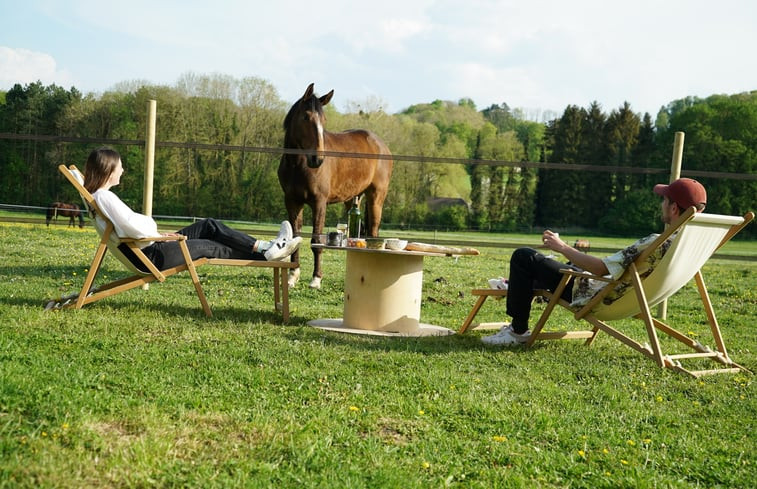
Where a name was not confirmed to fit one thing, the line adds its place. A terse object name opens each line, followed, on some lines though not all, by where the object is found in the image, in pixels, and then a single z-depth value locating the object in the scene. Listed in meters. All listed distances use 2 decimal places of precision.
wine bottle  7.36
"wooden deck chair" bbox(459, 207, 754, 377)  4.77
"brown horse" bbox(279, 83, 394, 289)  8.81
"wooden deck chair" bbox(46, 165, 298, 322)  5.39
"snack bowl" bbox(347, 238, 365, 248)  5.86
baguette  5.81
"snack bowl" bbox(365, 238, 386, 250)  5.80
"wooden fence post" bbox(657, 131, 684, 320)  7.27
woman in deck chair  5.38
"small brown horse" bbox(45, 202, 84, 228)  21.31
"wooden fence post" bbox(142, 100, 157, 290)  7.53
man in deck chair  4.88
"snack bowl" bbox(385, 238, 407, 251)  5.80
